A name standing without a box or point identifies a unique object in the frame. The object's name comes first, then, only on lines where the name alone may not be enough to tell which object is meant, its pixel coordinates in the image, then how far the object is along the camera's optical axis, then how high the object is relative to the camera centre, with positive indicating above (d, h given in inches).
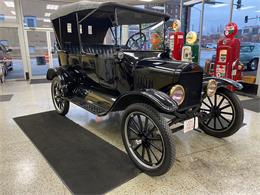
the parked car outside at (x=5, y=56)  296.0 -8.5
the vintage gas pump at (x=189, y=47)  238.2 +1.4
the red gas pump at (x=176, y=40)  248.4 +10.4
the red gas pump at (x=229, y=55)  194.2 -7.1
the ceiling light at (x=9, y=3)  273.2 +64.6
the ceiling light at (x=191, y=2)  271.0 +64.2
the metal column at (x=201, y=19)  259.8 +38.2
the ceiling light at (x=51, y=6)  323.6 +71.2
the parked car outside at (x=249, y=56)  291.1 -12.7
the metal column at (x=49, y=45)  303.6 +7.5
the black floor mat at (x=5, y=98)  187.9 -46.3
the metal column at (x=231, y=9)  217.6 +42.4
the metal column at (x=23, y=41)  267.2 +12.9
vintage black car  78.2 -17.2
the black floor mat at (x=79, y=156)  74.7 -48.8
